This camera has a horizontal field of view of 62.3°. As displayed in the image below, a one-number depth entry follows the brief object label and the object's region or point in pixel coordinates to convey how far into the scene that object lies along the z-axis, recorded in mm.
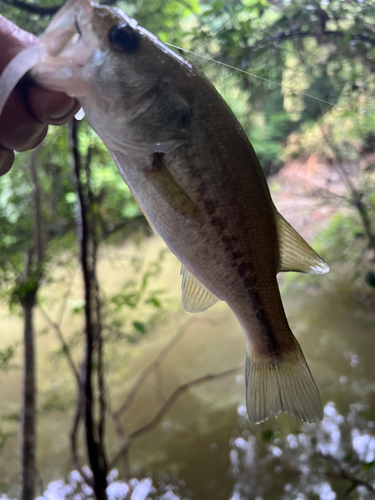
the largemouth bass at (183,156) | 326
